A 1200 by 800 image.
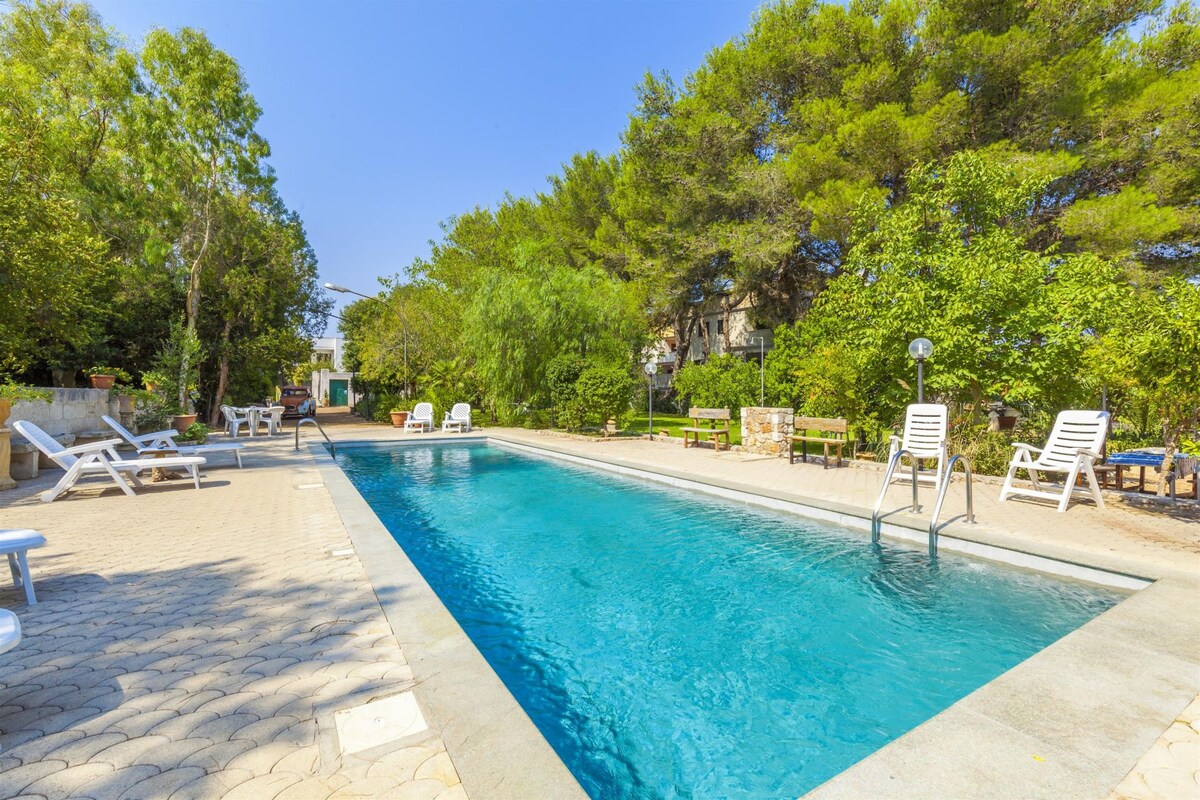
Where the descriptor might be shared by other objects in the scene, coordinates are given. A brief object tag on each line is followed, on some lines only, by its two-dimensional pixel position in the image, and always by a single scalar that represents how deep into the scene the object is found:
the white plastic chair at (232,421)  17.84
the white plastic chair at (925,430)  7.46
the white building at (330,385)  50.30
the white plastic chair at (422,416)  18.97
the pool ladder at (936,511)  5.55
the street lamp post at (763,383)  14.74
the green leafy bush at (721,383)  16.78
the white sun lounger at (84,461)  7.26
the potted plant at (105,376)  13.18
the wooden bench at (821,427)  10.30
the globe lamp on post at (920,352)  8.57
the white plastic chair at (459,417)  18.67
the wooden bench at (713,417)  13.00
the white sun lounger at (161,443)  9.28
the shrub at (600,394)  16.95
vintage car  29.17
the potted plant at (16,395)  8.24
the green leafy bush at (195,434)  12.80
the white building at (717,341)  32.16
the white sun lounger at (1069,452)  6.49
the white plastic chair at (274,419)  18.84
